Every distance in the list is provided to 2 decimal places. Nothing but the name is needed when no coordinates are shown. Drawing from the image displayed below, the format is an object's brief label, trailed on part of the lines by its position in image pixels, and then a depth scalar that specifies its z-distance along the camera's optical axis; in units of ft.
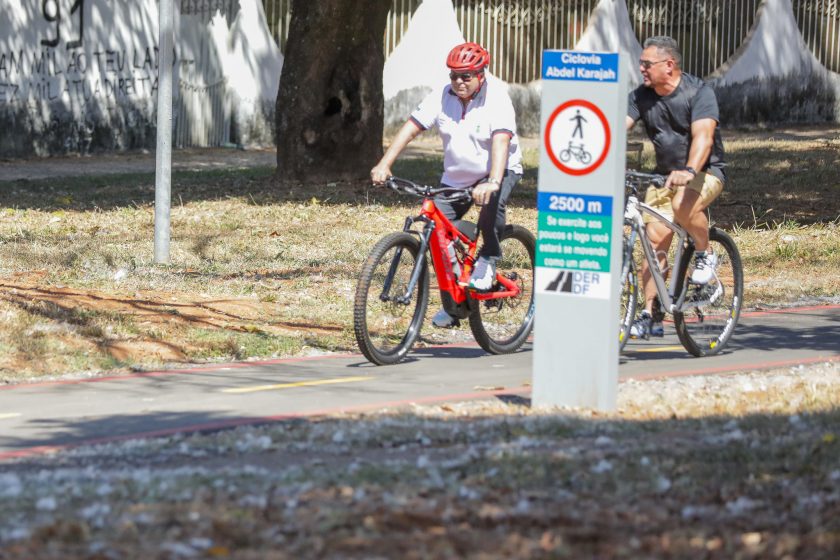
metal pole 80.74
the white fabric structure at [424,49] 179.83
